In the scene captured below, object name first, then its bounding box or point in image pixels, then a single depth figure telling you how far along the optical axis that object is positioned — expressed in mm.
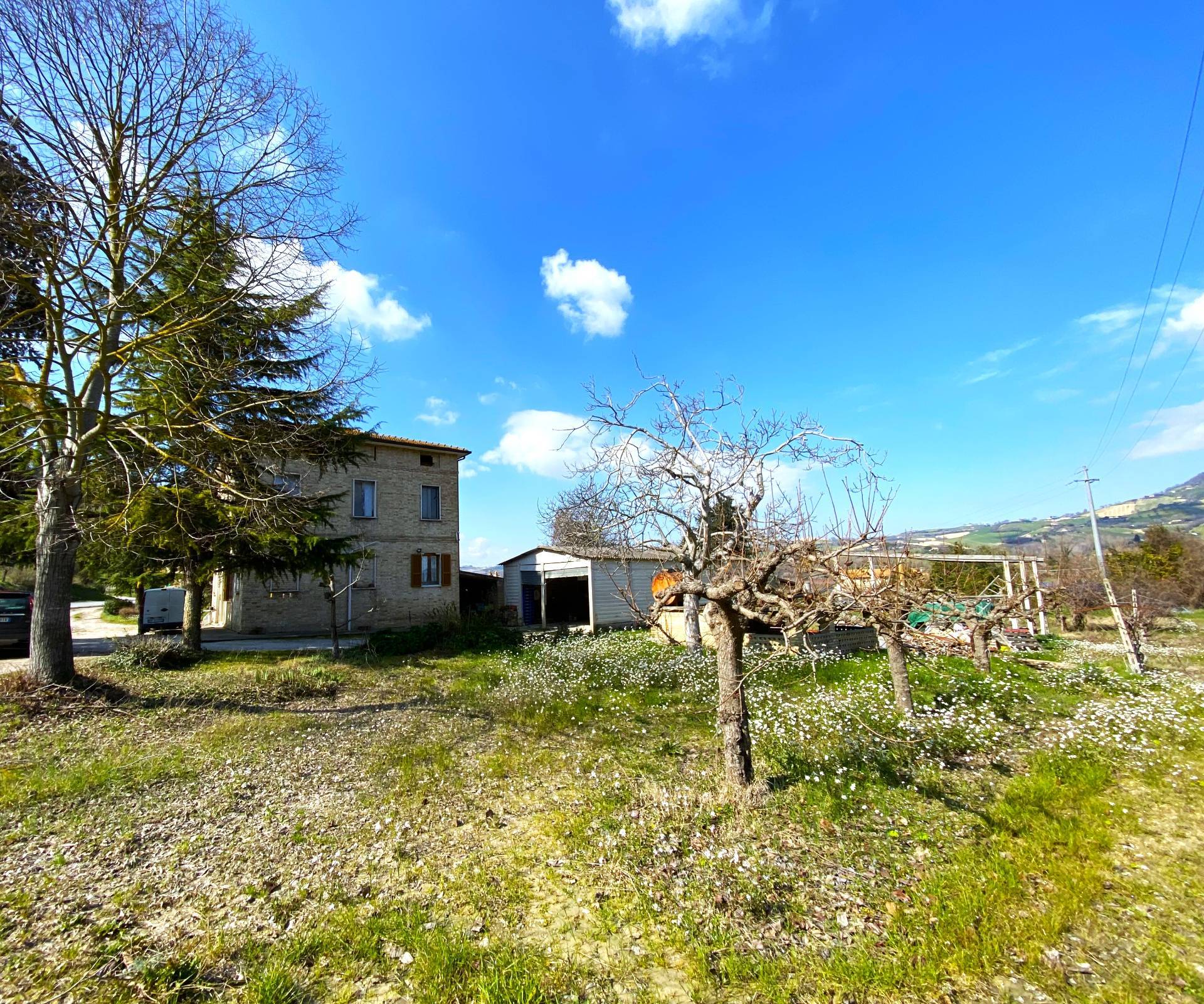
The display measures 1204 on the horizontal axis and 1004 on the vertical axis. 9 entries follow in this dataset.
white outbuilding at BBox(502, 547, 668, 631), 21141
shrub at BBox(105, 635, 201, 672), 10984
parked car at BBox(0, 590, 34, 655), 11836
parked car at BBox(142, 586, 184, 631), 19547
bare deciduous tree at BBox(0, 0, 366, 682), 6543
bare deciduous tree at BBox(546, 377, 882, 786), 4863
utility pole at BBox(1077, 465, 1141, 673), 11969
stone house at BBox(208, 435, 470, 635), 19531
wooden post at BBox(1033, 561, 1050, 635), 8117
